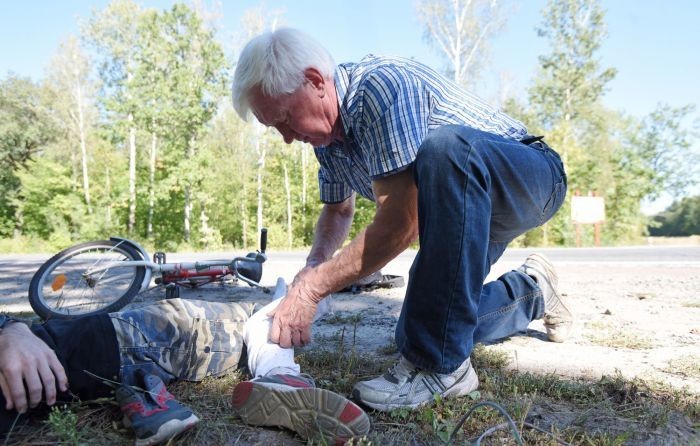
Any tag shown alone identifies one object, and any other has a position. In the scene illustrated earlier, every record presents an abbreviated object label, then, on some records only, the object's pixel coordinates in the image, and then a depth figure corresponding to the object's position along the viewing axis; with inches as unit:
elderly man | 59.0
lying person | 49.4
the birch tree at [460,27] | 745.6
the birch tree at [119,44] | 869.8
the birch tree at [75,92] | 884.0
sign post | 646.5
